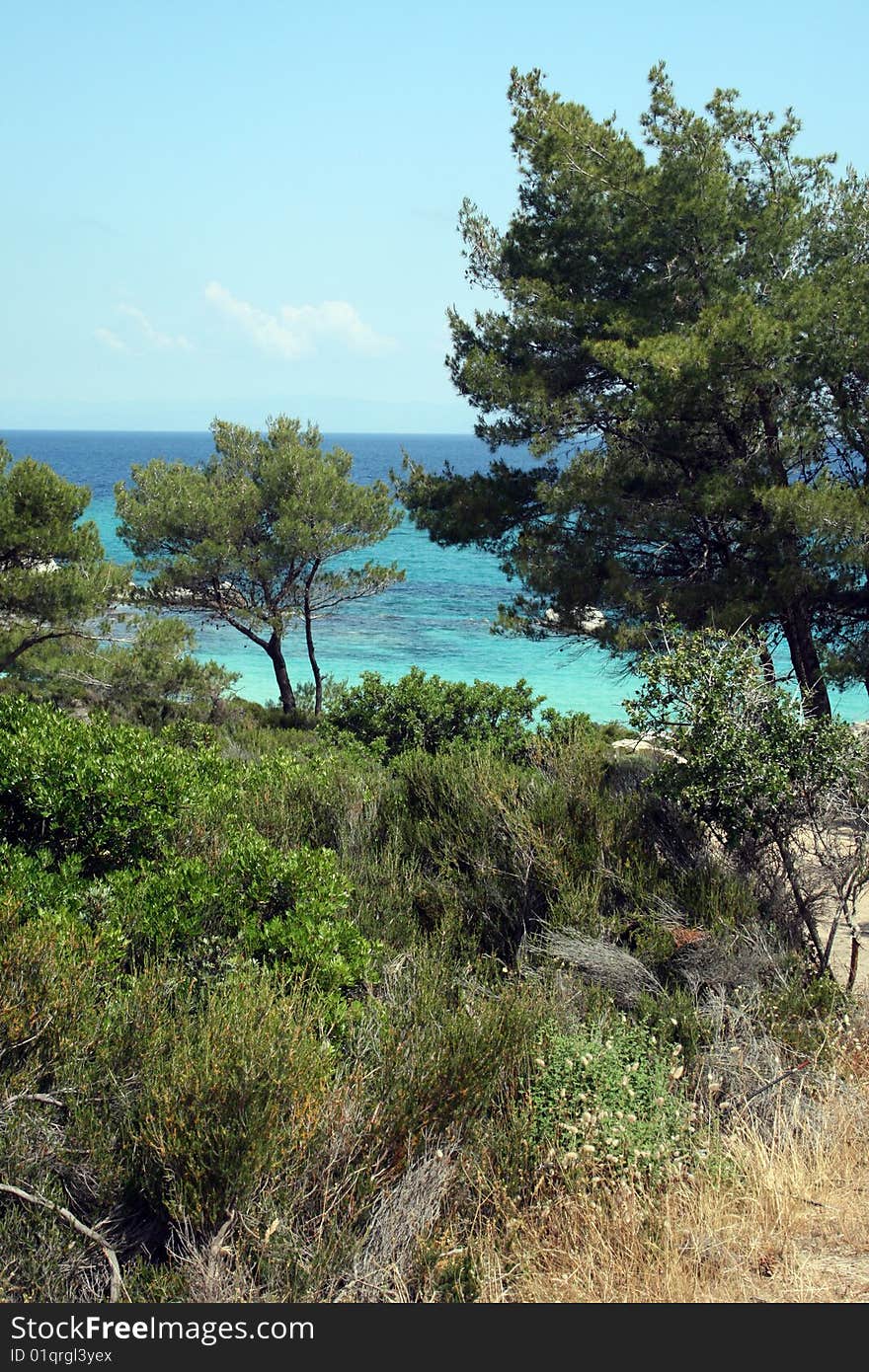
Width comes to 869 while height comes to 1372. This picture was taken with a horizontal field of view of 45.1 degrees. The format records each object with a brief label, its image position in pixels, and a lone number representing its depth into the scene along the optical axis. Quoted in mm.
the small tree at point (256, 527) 21906
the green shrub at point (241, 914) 5641
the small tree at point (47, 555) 16031
